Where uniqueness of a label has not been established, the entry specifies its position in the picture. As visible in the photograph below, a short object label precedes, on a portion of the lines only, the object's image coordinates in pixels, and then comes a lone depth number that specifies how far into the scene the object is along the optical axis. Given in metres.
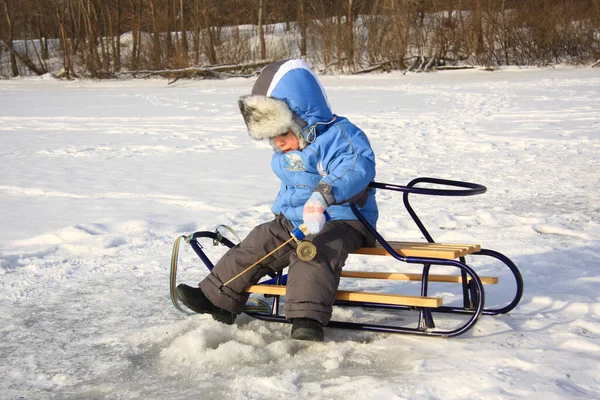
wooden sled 3.10
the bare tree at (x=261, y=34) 29.42
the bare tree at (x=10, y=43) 33.12
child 3.12
